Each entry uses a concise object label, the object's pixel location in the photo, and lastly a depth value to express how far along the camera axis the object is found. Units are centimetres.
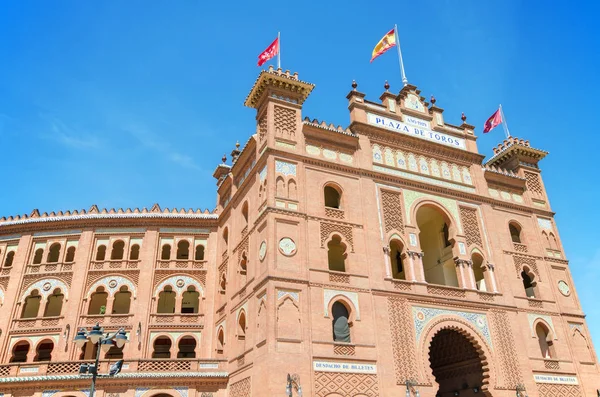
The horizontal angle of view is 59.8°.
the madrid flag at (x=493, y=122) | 2841
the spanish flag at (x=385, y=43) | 2581
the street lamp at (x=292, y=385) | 1753
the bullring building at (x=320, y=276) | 1984
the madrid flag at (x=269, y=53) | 2392
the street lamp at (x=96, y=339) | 1245
